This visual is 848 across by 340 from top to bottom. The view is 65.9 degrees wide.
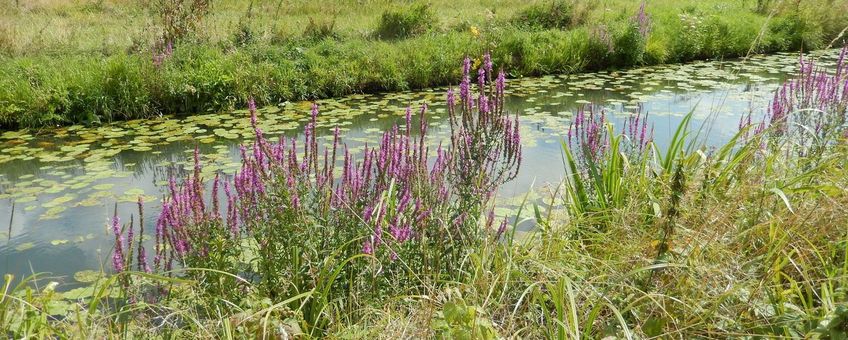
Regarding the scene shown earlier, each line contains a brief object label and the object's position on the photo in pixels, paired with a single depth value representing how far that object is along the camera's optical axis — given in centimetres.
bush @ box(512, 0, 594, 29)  1320
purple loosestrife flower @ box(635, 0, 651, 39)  1154
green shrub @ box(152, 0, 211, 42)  969
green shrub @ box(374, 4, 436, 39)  1201
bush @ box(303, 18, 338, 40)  1130
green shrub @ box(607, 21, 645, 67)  1150
